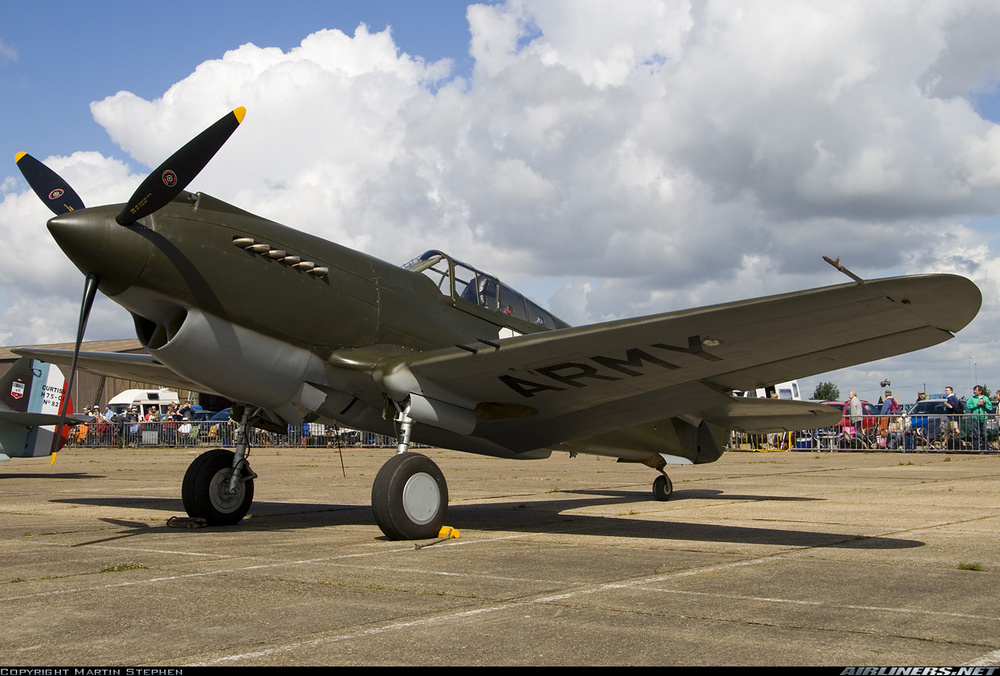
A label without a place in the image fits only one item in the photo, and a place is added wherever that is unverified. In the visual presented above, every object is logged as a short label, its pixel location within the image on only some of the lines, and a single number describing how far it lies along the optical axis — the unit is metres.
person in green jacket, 24.02
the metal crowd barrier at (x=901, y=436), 24.27
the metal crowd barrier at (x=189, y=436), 34.56
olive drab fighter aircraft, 6.21
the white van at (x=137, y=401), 50.00
